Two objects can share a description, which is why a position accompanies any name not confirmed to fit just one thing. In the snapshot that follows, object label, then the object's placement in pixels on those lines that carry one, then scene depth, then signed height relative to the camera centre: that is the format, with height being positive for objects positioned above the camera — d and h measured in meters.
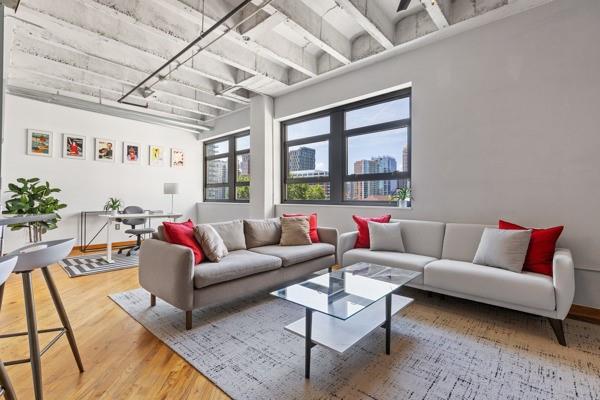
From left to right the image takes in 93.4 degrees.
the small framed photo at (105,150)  5.66 +1.00
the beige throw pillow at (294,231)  3.59 -0.41
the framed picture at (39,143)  4.91 +1.00
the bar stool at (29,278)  1.36 -0.40
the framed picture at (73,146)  5.27 +1.00
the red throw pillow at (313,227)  3.78 -0.37
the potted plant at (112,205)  5.50 -0.11
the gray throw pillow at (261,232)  3.53 -0.42
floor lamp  5.80 +0.23
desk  4.49 -0.29
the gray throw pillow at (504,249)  2.51 -0.45
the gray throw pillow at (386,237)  3.34 -0.44
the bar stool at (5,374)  0.96 -0.60
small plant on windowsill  3.79 +0.06
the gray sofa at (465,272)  2.14 -0.63
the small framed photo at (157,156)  6.40 +0.99
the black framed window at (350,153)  4.06 +0.77
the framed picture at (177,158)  6.81 +1.01
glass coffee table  1.75 -0.68
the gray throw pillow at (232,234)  3.26 -0.41
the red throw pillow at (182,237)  2.63 -0.36
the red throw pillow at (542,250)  2.46 -0.44
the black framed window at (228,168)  6.44 +0.76
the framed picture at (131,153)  6.00 +1.00
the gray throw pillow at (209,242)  2.73 -0.42
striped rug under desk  3.95 -1.00
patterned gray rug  1.62 -1.07
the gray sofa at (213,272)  2.31 -0.68
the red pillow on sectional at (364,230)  3.52 -0.38
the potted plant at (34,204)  3.92 -0.07
